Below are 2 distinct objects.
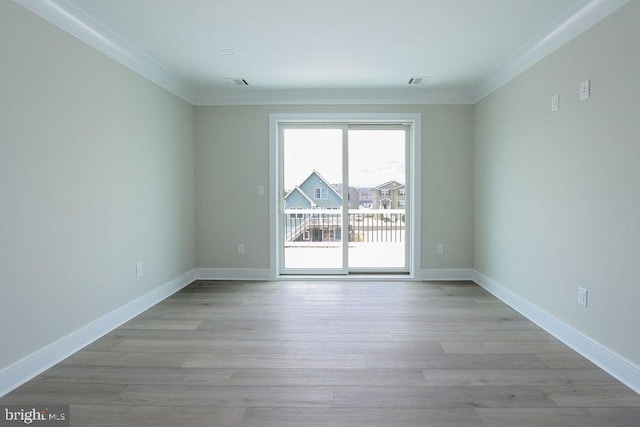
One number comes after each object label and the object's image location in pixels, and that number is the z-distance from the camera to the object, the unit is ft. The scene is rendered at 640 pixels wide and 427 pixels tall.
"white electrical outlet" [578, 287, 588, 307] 8.19
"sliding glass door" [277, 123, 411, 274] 15.52
